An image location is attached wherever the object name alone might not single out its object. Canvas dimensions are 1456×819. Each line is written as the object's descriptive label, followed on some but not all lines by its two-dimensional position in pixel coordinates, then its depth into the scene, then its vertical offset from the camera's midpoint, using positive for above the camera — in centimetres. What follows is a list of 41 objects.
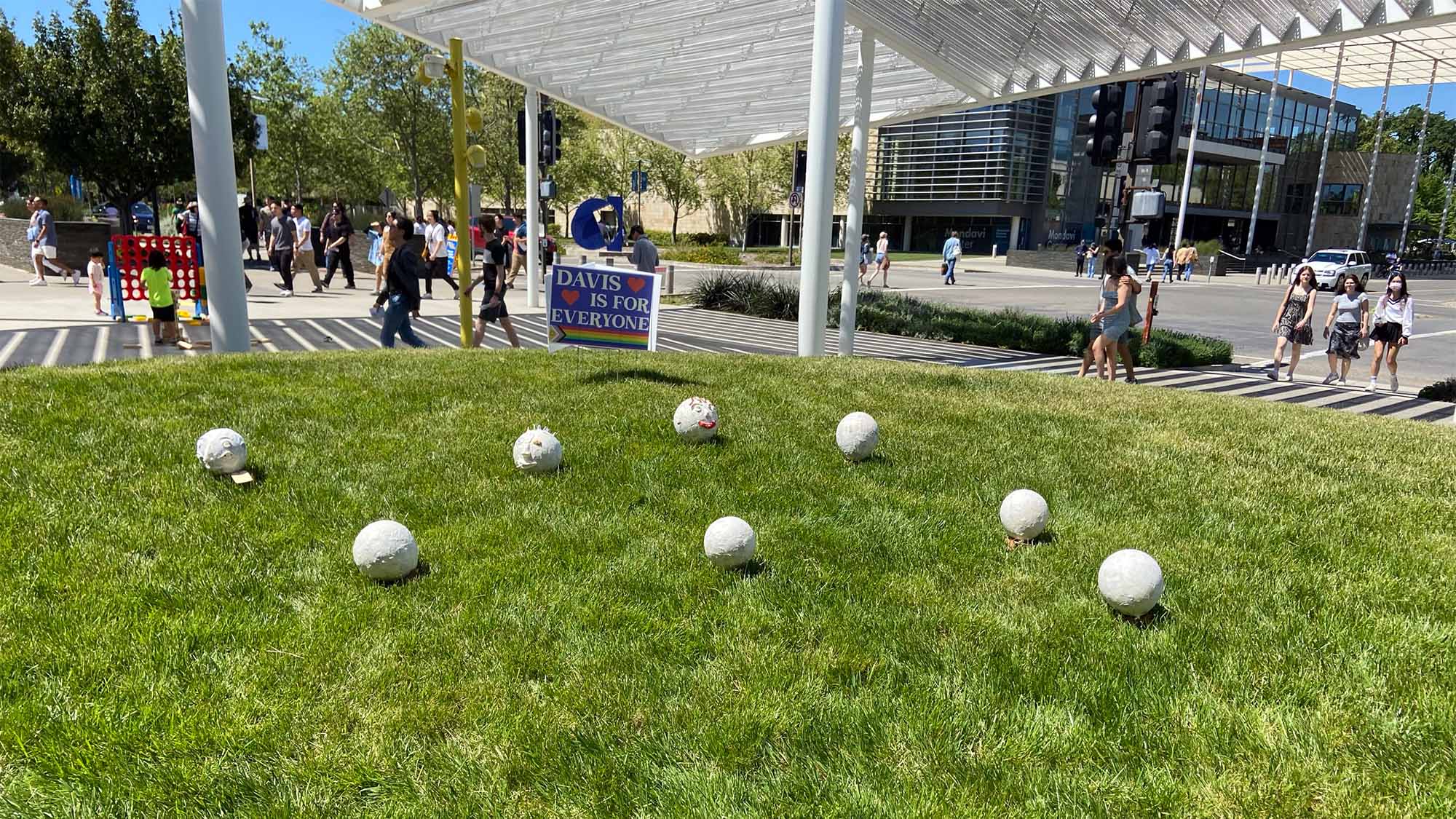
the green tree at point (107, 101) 2370 +346
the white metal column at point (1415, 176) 5827 +738
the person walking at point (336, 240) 1933 -12
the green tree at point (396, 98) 4059 +677
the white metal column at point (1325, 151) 4759 +792
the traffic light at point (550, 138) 2038 +246
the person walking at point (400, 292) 973 -64
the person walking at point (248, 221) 2300 +28
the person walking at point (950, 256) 3419 +6
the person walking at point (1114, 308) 1026 -54
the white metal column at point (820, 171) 952 +95
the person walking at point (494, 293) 1112 -69
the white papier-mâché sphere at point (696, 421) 570 -114
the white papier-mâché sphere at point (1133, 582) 362 -134
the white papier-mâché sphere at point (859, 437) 560 -119
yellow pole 877 +103
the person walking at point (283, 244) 1877 -25
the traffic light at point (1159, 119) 1339 +228
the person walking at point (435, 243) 1955 -13
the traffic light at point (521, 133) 1927 +243
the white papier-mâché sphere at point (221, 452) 475 -123
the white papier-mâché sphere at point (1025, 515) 443 -131
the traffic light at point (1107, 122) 1397 +228
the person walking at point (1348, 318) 1227 -67
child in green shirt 1070 -90
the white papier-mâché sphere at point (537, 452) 512 -125
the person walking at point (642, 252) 1619 -12
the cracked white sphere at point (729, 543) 402 -137
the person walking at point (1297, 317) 1273 -71
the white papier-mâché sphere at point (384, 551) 379 -139
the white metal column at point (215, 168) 901 +66
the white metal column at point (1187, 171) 4335 +500
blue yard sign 712 -56
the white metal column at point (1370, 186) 5245 +575
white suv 3895 +45
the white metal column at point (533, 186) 1834 +118
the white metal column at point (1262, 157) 4891 +663
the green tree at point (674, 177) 5503 +452
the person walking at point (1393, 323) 1191 -68
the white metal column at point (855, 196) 1198 +80
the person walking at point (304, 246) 1994 -31
